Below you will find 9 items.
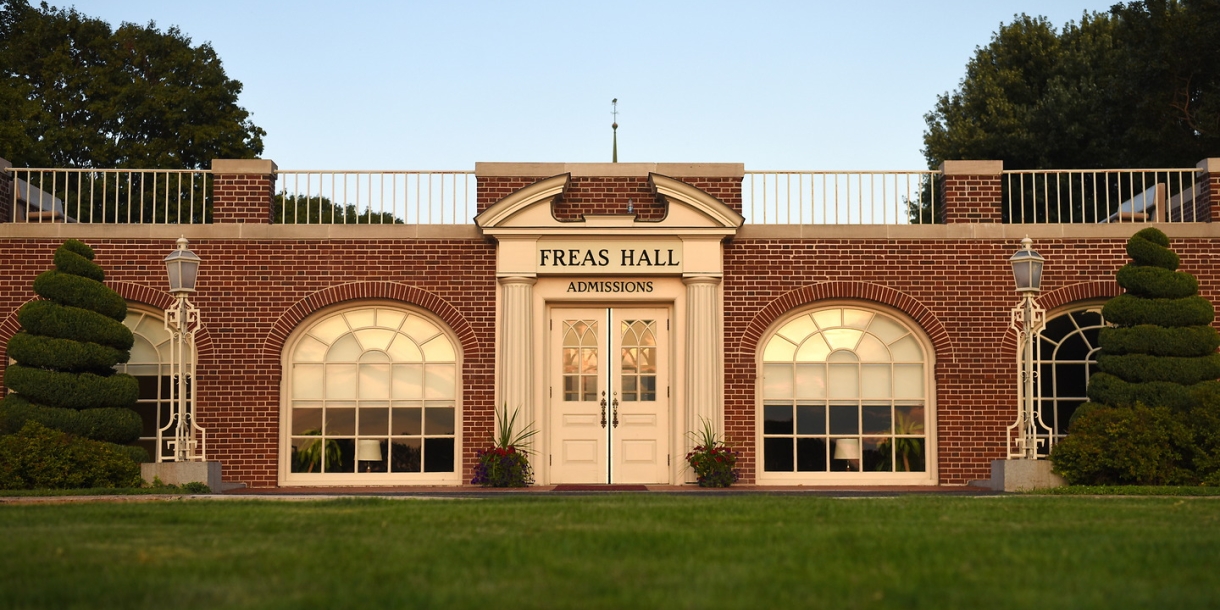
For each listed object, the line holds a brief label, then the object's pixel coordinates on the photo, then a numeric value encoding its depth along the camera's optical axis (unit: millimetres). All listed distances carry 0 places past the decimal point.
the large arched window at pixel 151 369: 17797
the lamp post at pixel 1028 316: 15438
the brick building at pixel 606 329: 17547
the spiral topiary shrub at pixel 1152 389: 14992
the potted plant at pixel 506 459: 16781
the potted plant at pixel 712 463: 16984
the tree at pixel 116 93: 35000
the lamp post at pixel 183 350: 15672
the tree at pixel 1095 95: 27094
